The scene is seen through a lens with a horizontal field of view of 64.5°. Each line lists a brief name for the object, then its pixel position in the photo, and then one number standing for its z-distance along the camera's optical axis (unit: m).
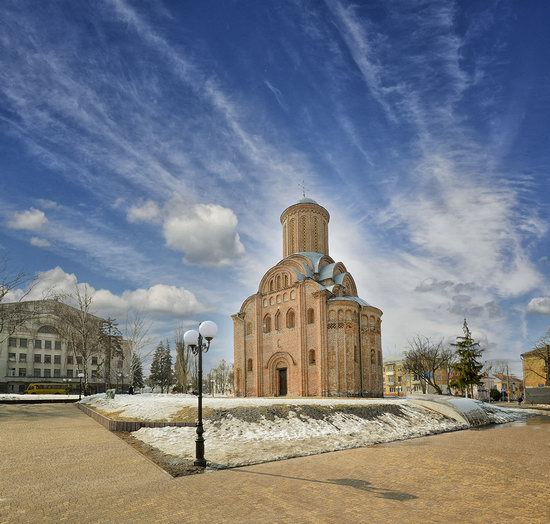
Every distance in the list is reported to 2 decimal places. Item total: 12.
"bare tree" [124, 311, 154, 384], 41.34
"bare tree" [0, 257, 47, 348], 30.98
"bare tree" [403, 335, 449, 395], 45.01
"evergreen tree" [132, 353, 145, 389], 67.50
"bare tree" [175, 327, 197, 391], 51.87
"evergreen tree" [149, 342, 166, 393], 72.50
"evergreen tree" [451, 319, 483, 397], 40.69
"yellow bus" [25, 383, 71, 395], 46.87
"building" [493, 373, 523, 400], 91.38
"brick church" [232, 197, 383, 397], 31.12
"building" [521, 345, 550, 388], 58.94
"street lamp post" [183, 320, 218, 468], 9.80
